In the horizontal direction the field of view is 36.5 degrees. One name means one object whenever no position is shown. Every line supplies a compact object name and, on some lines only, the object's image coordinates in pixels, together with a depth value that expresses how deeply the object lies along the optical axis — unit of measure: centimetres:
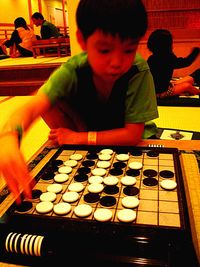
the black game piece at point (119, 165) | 85
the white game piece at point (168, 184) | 71
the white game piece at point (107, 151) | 94
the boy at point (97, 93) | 74
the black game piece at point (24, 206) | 65
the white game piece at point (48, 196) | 69
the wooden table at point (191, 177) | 64
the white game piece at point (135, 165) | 83
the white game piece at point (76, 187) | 74
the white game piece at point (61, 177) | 78
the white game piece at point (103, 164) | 85
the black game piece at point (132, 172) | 80
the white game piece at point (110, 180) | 75
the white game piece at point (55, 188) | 73
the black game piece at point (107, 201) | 66
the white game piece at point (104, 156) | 90
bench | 531
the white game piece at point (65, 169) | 83
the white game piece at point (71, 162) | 88
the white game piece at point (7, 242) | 57
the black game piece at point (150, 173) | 79
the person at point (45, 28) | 598
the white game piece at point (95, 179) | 77
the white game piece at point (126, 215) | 60
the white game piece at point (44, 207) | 65
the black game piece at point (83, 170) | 83
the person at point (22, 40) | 594
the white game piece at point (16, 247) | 56
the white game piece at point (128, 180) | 75
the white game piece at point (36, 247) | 55
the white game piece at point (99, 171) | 81
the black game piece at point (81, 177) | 79
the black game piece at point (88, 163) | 88
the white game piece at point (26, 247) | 56
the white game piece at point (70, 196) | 69
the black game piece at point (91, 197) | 69
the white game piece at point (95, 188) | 72
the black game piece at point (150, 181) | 74
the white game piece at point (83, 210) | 62
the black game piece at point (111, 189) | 72
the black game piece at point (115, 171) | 81
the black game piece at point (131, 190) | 71
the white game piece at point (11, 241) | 57
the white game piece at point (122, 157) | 89
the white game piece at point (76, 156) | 92
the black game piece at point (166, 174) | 78
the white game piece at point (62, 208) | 64
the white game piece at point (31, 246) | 56
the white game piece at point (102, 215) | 60
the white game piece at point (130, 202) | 65
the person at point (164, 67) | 242
